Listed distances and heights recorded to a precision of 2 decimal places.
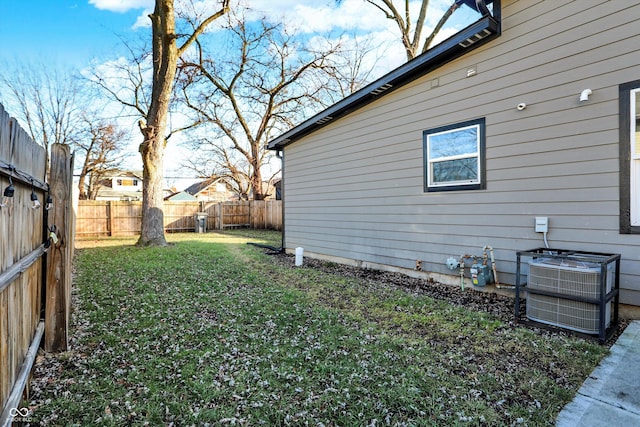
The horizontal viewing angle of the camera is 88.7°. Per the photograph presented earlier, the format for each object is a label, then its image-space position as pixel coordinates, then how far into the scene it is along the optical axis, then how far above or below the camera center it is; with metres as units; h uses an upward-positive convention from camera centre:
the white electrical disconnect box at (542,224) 4.03 -0.15
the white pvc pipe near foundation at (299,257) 7.28 -1.01
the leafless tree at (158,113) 9.30 +2.89
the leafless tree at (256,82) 16.53 +6.95
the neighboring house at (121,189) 32.69 +2.58
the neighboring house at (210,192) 39.16 +2.54
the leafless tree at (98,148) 19.45 +4.02
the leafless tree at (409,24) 12.84 +7.54
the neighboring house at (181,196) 33.66 +1.67
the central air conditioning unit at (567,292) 3.06 -0.79
